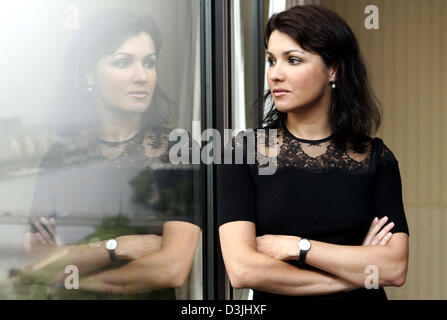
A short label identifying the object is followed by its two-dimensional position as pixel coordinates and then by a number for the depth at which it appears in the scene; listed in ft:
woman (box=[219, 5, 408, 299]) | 9.24
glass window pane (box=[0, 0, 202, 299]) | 7.31
